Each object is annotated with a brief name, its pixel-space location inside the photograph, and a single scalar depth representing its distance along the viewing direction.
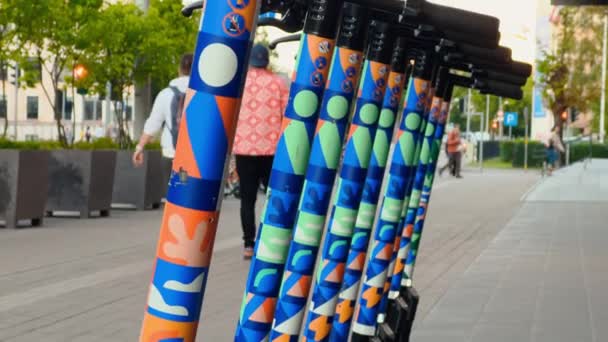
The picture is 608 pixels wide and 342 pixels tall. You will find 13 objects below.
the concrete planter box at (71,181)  16.66
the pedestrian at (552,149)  47.36
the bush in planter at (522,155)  61.89
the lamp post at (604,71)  66.75
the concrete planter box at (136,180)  18.45
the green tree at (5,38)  18.02
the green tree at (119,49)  21.42
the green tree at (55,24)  18.11
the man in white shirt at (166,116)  12.34
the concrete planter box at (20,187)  14.59
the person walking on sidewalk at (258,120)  10.61
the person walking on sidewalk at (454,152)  41.94
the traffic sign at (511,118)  58.66
